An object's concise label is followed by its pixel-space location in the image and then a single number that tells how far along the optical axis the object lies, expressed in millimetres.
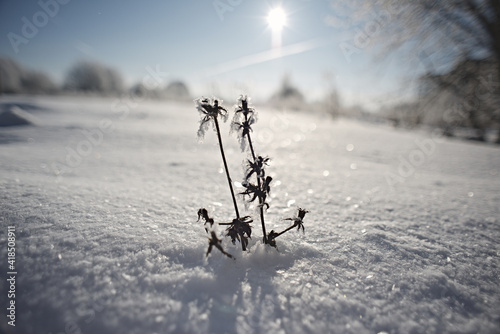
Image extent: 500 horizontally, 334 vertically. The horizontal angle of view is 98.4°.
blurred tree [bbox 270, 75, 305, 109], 36844
